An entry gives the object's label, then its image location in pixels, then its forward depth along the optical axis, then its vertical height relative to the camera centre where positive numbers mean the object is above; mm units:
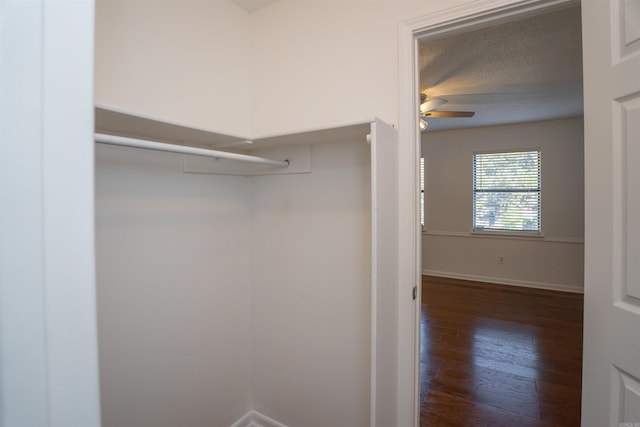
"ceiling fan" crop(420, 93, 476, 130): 2840 +1026
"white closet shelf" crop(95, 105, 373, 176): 1083 +334
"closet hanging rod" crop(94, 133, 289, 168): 889 +227
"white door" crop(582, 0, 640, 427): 865 -8
